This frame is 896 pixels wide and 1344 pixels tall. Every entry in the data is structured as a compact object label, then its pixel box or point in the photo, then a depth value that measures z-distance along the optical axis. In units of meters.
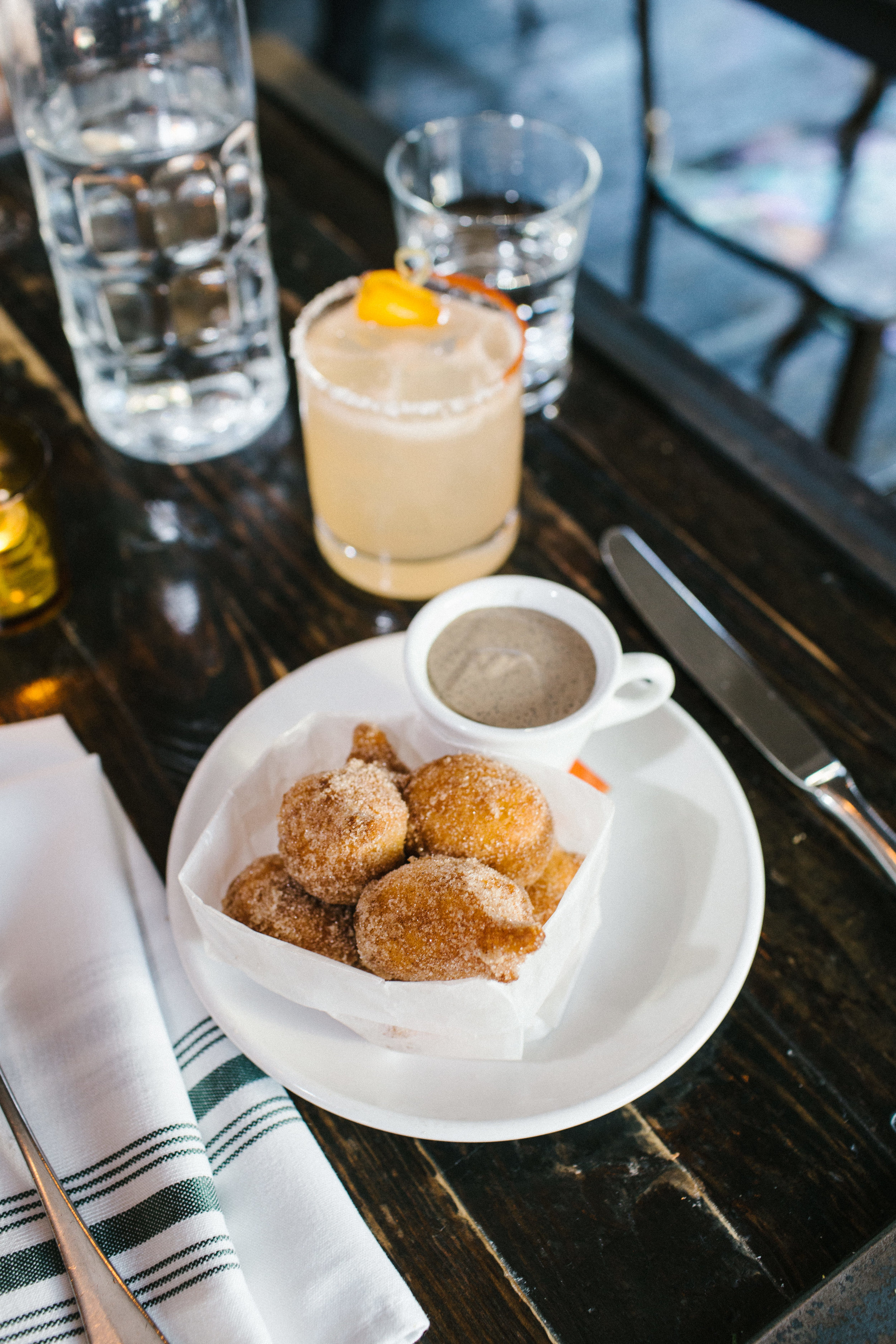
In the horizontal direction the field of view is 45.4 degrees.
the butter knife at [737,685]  0.74
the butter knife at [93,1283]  0.48
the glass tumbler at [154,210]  0.88
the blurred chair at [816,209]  1.52
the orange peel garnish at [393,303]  0.78
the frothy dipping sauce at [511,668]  0.69
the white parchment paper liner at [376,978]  0.54
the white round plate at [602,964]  0.56
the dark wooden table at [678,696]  0.56
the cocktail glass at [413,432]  0.78
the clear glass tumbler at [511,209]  1.03
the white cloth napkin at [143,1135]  0.52
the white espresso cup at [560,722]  0.66
